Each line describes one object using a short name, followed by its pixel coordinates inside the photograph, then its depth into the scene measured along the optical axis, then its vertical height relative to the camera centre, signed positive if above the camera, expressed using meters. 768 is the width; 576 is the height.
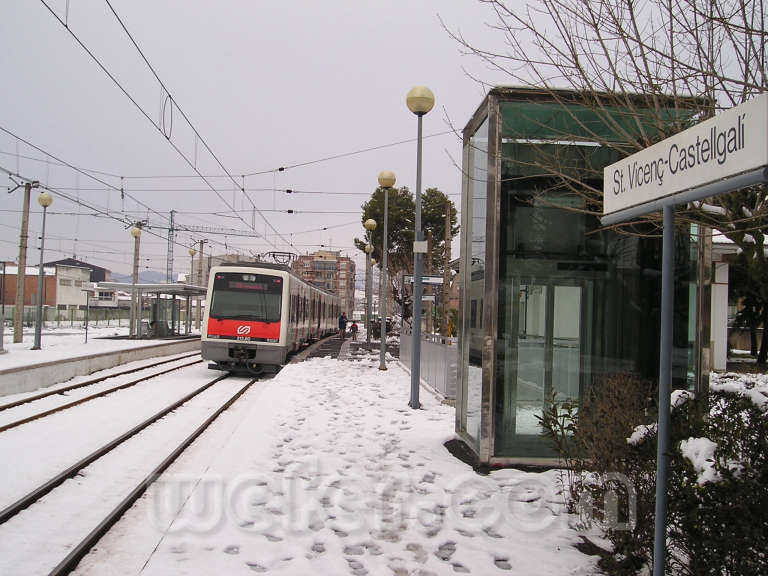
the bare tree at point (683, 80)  4.08 +1.77
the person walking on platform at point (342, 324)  38.94 -0.85
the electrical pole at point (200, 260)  38.94 +2.93
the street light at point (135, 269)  27.05 +1.59
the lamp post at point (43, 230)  20.19 +2.59
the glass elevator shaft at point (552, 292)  6.23 +0.27
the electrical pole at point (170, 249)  34.76 +3.18
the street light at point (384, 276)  13.88 +1.09
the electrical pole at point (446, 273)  18.27 +1.24
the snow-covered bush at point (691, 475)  2.80 -0.80
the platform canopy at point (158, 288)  26.39 +0.71
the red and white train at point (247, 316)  15.55 -0.23
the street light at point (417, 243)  10.20 +1.20
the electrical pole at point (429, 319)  24.32 -0.24
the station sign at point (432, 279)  15.34 +0.88
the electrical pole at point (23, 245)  21.52 +1.93
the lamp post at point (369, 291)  25.45 +0.87
